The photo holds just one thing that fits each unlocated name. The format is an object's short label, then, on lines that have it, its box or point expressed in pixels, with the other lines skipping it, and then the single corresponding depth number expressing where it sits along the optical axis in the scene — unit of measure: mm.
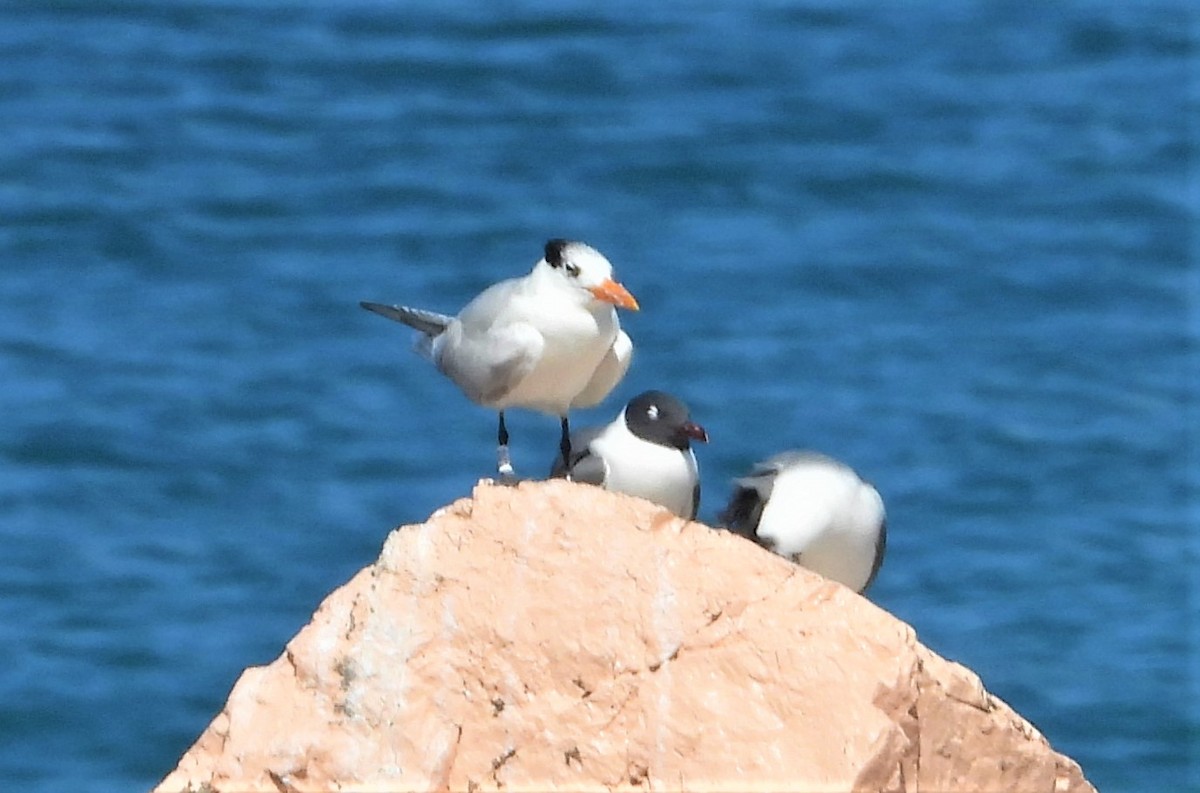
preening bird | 19344
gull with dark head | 19016
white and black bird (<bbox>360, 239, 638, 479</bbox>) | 18937
